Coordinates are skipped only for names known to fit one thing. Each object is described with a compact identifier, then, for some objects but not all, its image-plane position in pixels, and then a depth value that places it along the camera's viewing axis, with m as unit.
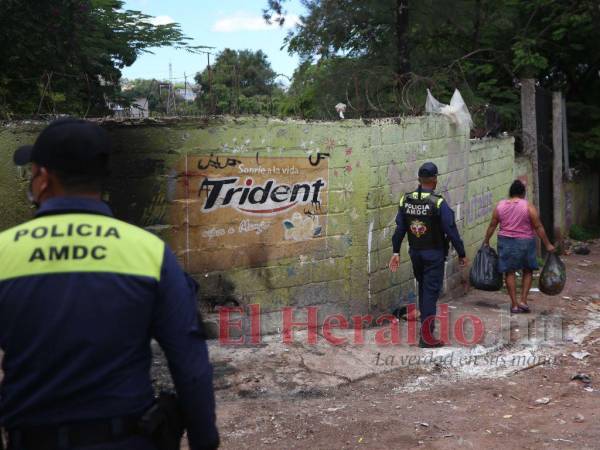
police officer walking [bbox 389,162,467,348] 6.40
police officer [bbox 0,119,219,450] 1.90
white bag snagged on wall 8.25
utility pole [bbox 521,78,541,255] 11.56
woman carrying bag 7.95
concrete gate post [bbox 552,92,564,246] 12.89
